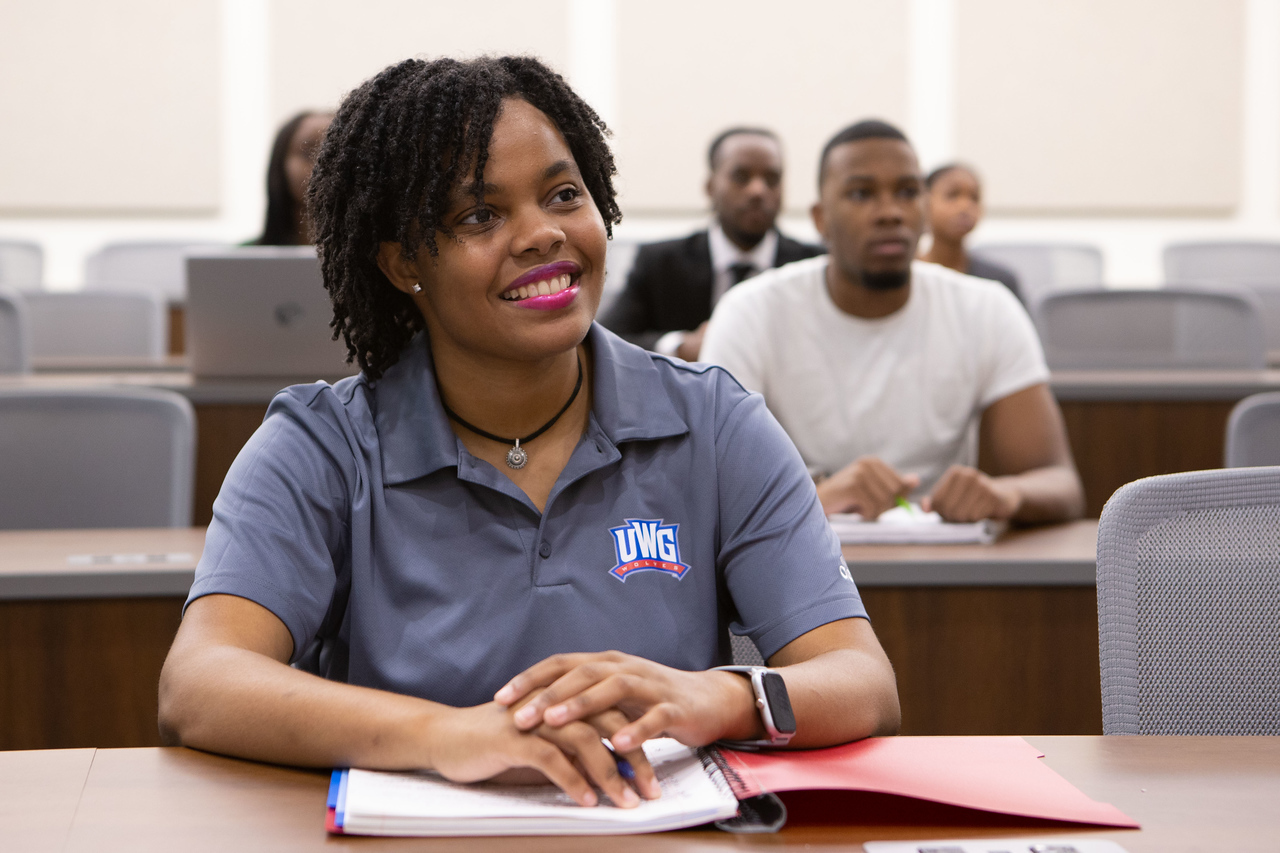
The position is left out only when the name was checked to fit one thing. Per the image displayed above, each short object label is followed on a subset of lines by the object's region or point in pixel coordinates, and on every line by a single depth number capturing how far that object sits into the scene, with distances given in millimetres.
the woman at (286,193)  4825
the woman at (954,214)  5996
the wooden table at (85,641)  2565
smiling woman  2170
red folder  1950
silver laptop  3528
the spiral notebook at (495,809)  1924
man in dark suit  5132
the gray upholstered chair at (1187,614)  2225
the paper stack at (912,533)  2721
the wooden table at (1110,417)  3725
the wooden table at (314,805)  1914
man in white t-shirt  3106
